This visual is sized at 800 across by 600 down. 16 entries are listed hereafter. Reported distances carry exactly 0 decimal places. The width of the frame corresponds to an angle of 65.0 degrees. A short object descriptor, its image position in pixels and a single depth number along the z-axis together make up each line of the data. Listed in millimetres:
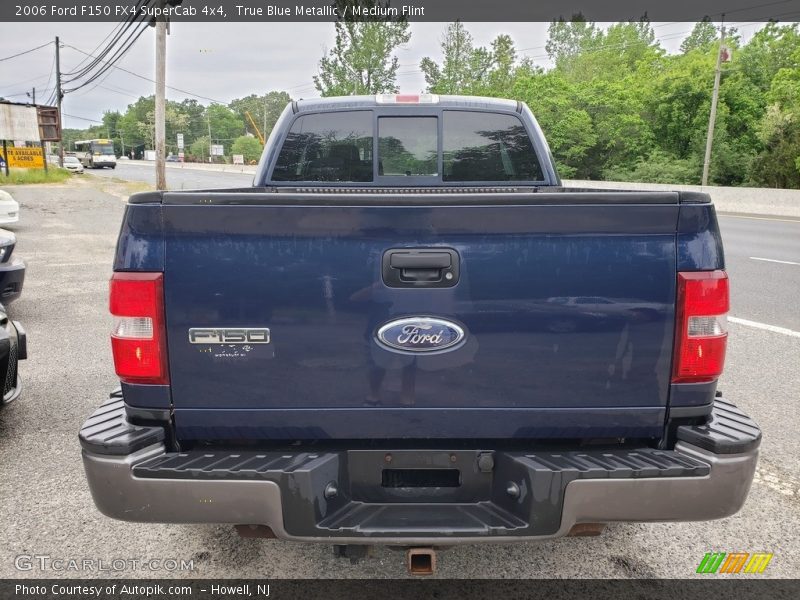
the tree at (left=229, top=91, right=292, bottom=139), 146500
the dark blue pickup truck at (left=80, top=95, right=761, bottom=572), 1992
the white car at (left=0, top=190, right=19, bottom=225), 12656
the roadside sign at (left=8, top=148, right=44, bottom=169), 35812
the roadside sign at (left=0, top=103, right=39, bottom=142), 31828
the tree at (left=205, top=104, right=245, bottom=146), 145875
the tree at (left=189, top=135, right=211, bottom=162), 129000
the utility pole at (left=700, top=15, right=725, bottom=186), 34109
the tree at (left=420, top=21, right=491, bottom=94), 61312
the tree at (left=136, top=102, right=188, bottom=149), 138375
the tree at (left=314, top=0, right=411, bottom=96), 49406
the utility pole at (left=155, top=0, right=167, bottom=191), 19203
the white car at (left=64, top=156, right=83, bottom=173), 60184
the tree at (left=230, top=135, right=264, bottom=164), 116100
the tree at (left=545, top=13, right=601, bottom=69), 82875
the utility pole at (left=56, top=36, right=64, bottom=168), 55156
